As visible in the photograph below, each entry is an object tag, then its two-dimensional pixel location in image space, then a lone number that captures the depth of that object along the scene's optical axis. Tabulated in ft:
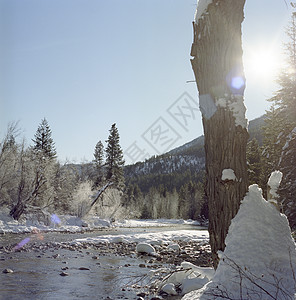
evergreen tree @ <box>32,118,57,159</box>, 151.12
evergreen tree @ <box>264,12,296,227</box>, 41.57
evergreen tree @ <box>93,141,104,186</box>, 161.89
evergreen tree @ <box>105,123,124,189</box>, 140.77
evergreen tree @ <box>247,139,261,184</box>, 78.71
